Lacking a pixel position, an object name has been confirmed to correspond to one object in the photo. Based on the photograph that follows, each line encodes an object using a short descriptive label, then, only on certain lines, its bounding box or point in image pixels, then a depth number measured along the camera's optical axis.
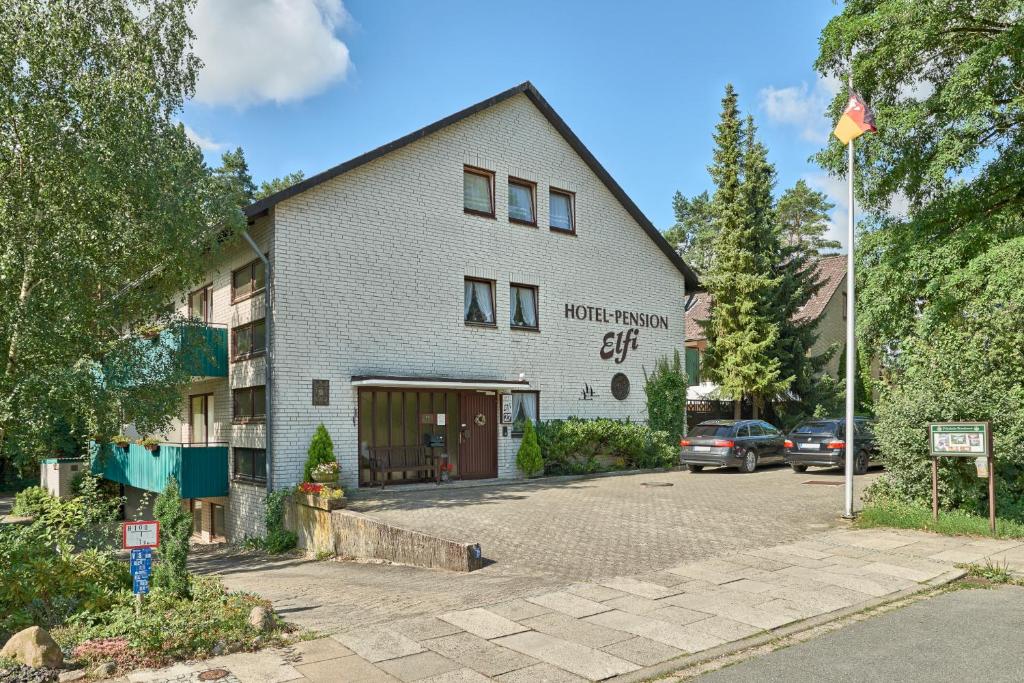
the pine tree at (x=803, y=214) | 49.00
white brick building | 16.48
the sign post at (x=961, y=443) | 10.74
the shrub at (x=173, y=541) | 8.28
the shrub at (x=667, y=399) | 22.22
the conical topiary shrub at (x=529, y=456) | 18.84
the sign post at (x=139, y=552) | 7.01
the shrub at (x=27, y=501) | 19.39
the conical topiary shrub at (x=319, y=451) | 15.67
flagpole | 12.27
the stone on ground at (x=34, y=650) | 5.84
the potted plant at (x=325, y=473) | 15.24
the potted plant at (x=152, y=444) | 18.17
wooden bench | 16.53
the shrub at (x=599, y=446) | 19.61
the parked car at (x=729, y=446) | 20.70
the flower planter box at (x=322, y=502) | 13.52
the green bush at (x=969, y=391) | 11.70
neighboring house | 33.94
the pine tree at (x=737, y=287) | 27.41
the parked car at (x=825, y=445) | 19.55
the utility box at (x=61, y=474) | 23.61
